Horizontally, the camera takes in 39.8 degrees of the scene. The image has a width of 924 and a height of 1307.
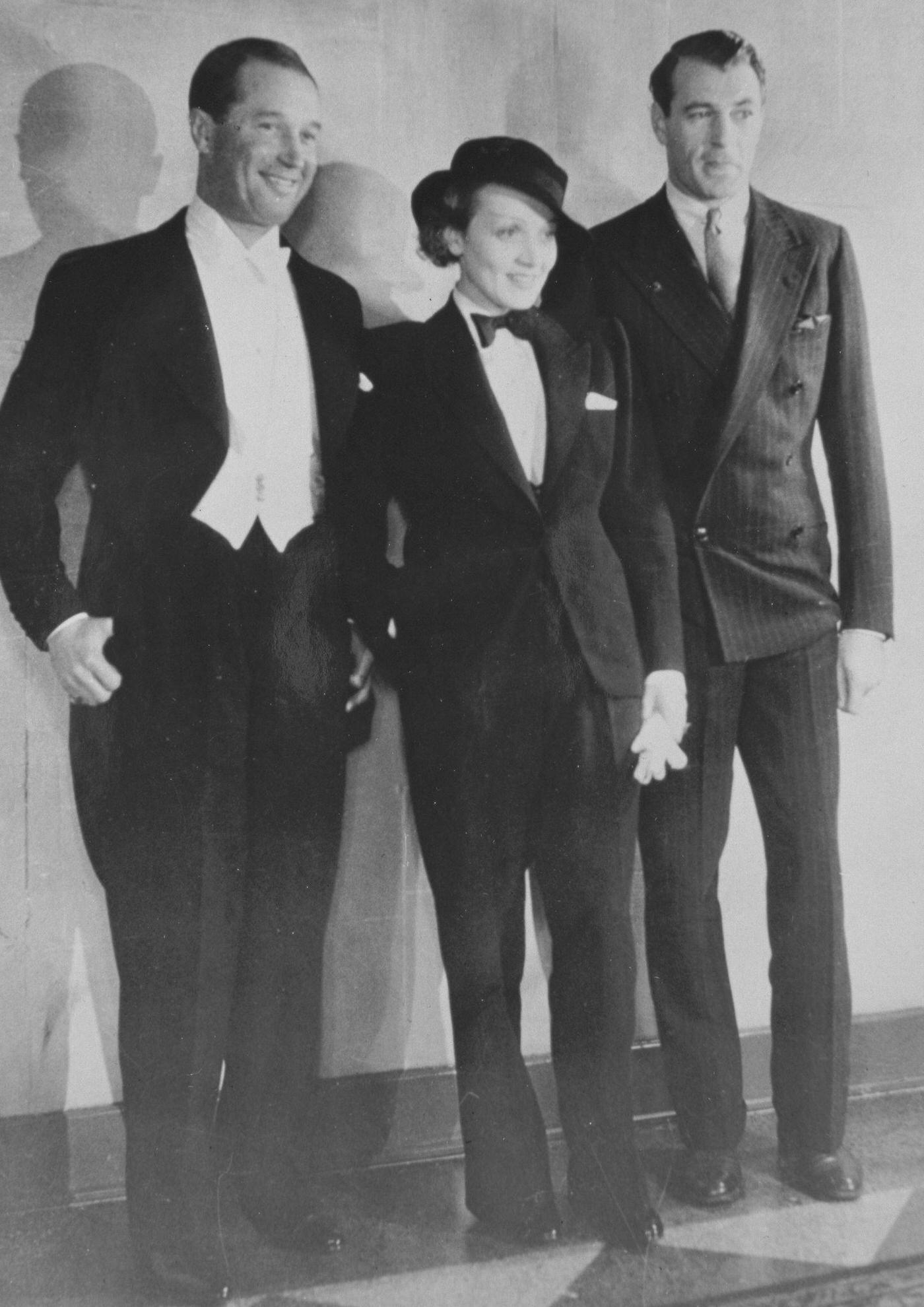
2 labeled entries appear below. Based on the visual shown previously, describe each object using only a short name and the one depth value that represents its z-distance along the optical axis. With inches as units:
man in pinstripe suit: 91.4
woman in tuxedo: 84.4
